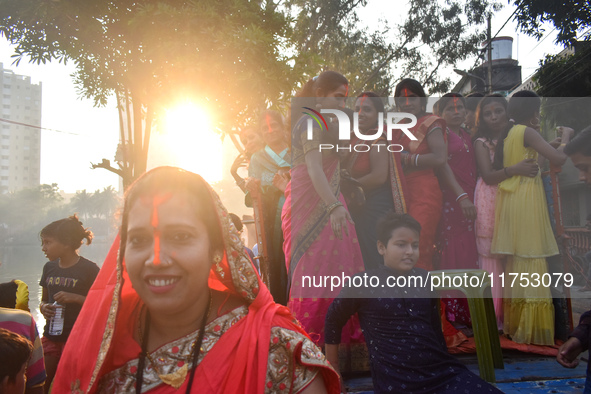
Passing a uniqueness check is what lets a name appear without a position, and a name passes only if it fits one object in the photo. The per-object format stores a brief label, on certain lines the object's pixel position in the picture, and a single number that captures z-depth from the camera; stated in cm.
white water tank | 2102
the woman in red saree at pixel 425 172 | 330
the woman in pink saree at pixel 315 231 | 304
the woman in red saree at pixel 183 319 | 142
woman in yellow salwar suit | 336
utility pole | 1387
